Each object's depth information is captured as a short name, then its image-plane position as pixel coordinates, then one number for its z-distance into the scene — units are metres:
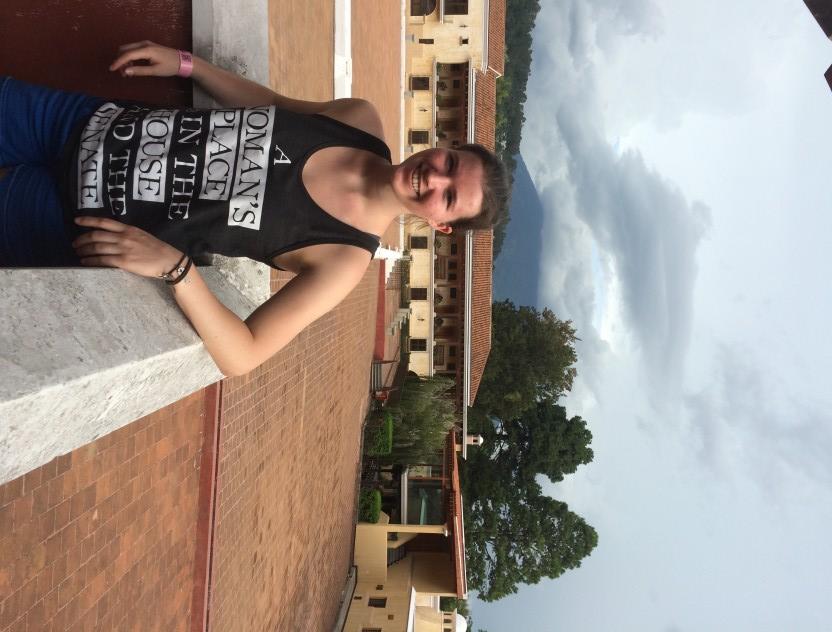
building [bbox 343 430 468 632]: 13.54
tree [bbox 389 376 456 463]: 14.00
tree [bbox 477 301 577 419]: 26.34
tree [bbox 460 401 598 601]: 26.23
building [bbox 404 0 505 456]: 17.77
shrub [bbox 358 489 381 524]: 13.67
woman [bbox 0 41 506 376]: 2.08
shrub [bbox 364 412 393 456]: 12.83
